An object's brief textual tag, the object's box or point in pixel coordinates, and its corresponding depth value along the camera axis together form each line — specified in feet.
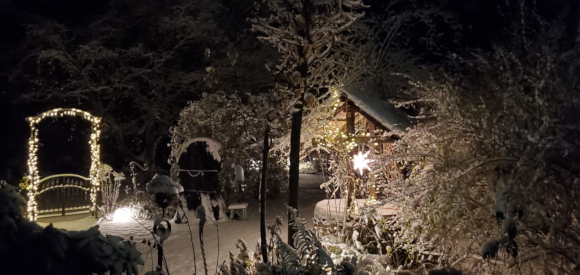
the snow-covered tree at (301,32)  17.42
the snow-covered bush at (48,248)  9.23
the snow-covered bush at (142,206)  36.94
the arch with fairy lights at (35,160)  33.09
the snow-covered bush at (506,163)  12.57
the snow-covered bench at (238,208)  36.79
